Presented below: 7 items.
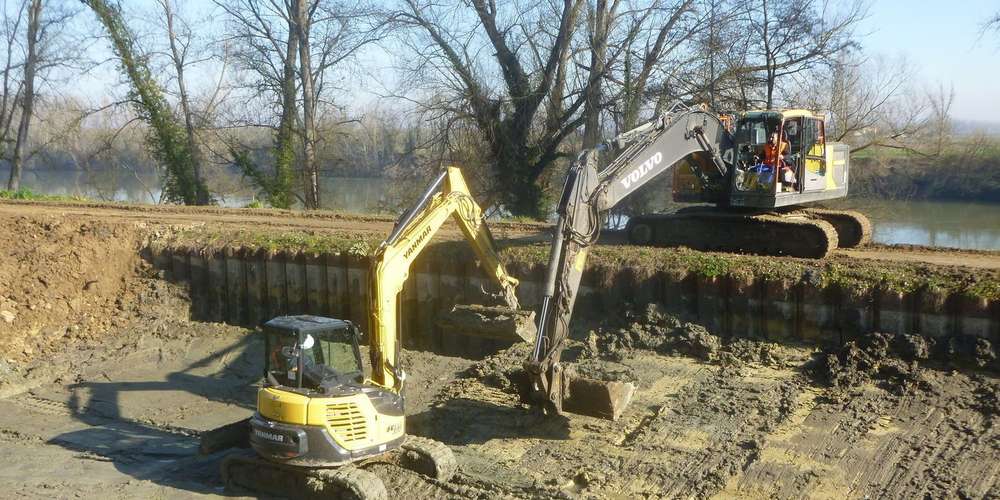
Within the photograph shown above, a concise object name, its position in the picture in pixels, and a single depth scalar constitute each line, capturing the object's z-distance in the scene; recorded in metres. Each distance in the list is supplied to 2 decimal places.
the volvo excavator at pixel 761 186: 13.49
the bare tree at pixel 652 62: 23.23
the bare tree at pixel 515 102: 25.06
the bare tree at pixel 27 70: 36.12
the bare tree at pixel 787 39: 23.12
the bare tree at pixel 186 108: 31.33
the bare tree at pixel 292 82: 29.33
